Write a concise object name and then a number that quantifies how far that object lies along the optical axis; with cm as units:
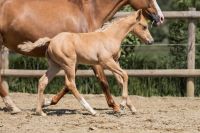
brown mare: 1358
